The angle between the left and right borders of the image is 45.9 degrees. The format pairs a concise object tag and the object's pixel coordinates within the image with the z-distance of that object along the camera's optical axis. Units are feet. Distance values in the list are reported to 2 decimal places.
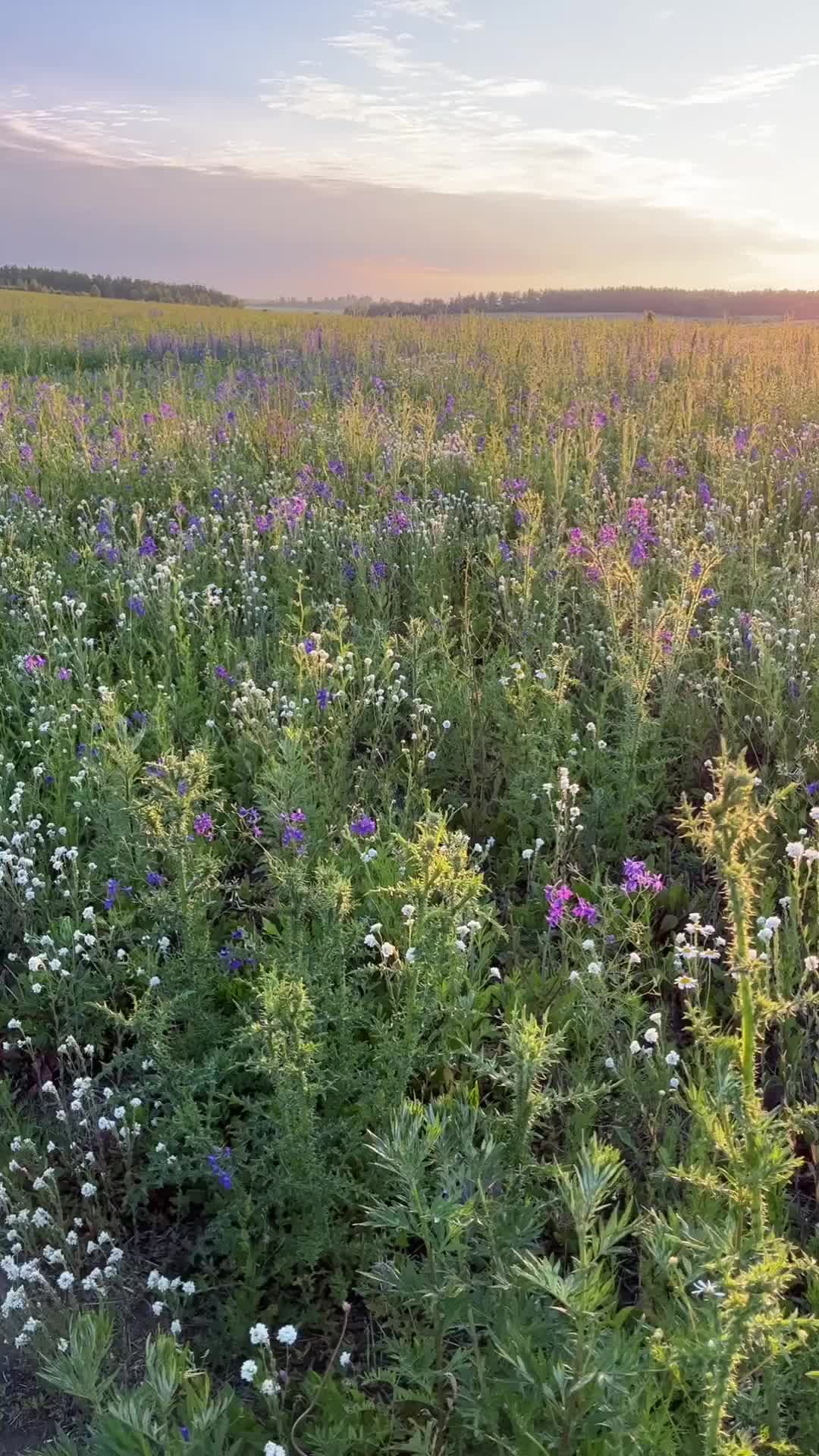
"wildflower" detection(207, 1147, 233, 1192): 7.16
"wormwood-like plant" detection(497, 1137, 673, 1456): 4.27
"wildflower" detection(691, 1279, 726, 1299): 4.03
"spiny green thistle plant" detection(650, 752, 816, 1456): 3.46
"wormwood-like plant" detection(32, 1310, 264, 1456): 4.96
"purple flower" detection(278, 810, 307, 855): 8.54
